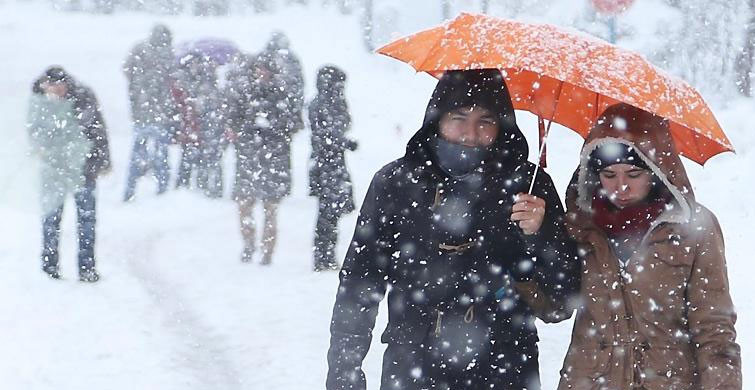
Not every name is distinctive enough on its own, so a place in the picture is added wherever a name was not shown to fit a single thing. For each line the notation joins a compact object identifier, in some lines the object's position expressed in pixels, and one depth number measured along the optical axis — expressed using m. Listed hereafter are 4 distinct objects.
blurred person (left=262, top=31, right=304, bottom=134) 19.90
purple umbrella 32.16
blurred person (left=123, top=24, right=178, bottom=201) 29.09
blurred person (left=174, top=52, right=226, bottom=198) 29.31
